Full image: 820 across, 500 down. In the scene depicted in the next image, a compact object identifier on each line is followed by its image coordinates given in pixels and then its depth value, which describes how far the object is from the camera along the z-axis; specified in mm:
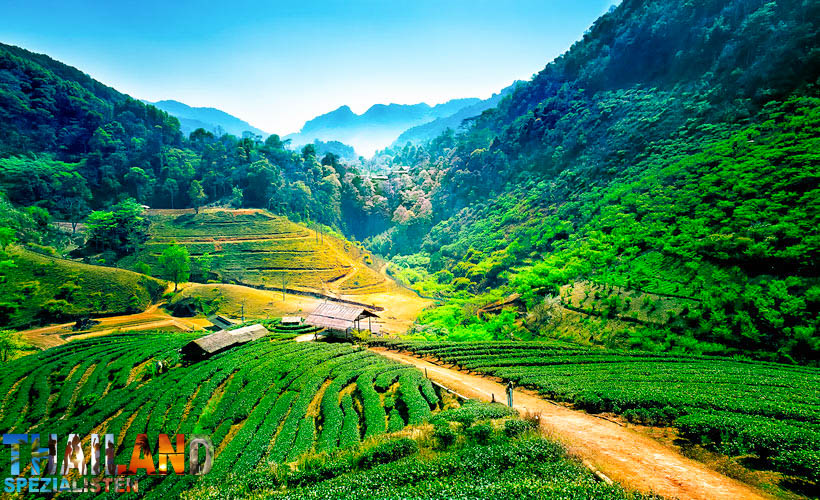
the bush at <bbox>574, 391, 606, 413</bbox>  20453
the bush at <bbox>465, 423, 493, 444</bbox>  15398
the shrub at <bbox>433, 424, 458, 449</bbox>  15502
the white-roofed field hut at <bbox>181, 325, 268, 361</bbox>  34188
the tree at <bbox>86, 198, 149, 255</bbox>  86688
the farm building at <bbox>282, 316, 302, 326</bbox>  52284
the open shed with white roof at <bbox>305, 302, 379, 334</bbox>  43719
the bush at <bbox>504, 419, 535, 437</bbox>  15727
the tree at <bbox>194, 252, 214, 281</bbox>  88438
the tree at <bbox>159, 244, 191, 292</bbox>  76312
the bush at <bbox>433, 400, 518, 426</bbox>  17375
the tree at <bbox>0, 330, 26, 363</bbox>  36812
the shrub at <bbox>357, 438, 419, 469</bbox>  14180
